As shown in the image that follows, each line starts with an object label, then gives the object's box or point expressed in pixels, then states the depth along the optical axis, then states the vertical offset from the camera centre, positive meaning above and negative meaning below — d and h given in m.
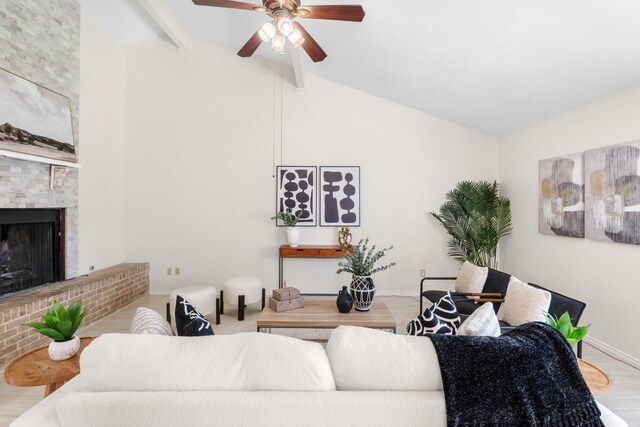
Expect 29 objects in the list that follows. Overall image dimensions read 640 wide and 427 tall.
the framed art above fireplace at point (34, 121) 2.86 +0.91
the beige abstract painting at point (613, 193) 2.58 +0.17
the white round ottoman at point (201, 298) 3.44 -0.93
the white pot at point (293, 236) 4.51 -0.32
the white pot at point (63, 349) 1.63 -0.70
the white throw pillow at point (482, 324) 1.42 -0.50
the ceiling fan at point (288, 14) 2.27 +1.45
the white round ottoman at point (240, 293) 3.71 -0.95
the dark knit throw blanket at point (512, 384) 1.02 -0.57
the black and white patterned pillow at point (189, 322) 1.46 -0.51
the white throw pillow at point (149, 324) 1.47 -0.53
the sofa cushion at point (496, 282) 3.07 -0.68
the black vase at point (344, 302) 2.67 -0.74
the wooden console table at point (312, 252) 4.38 -0.53
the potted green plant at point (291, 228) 4.52 -0.21
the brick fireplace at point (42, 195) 2.86 +0.18
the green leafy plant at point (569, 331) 1.49 -0.55
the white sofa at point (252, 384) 1.02 -0.58
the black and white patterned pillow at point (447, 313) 1.61 -0.51
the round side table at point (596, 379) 1.45 -0.78
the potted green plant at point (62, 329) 1.63 -0.59
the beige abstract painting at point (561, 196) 3.15 +0.18
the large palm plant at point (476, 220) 4.30 -0.10
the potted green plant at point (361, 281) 2.72 -0.58
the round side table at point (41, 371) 1.47 -0.75
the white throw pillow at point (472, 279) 3.25 -0.67
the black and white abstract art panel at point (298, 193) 4.73 +0.29
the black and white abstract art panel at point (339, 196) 4.73 +0.25
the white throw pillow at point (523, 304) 2.22 -0.66
